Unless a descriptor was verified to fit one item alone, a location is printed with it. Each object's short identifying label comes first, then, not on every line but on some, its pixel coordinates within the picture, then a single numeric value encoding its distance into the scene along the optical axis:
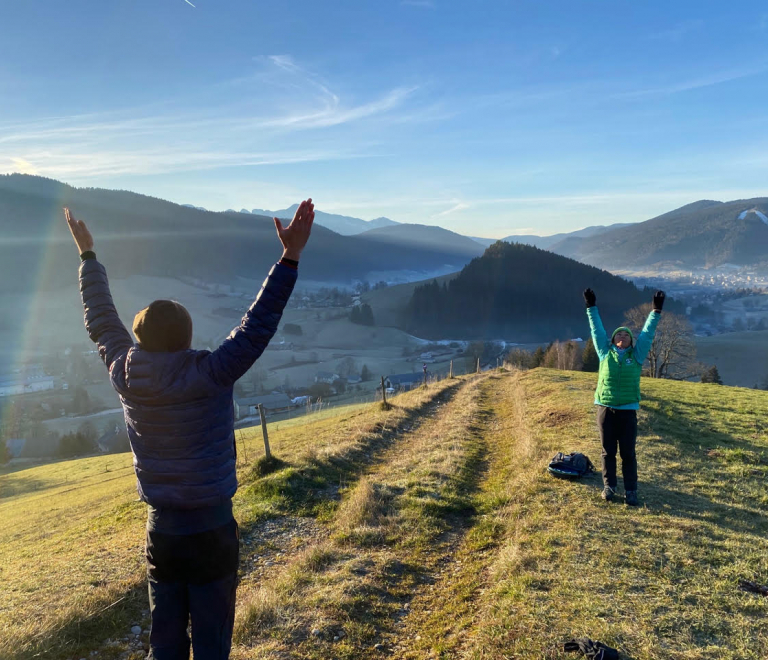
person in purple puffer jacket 2.52
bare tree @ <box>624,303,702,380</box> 51.00
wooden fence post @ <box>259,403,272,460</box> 11.27
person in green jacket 7.02
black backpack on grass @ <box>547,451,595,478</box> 8.42
